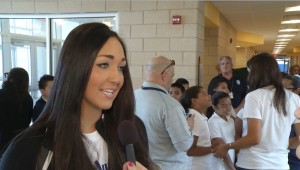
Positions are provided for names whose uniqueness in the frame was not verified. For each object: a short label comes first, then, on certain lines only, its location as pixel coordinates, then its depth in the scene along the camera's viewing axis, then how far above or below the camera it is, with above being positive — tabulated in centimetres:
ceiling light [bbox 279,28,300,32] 968 +102
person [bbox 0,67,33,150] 282 -42
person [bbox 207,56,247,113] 388 -27
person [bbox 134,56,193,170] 196 -40
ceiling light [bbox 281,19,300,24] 750 +101
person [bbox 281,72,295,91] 359 -23
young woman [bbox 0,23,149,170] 87 -14
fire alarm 416 +55
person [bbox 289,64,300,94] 548 -15
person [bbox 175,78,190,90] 381 -27
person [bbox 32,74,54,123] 293 -33
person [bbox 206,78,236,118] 345 -28
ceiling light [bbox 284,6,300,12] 572 +101
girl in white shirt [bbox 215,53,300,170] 189 -35
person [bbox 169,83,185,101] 335 -33
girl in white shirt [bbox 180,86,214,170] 232 -64
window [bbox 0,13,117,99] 482 +25
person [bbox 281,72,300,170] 223 -74
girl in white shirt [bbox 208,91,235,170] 247 -54
